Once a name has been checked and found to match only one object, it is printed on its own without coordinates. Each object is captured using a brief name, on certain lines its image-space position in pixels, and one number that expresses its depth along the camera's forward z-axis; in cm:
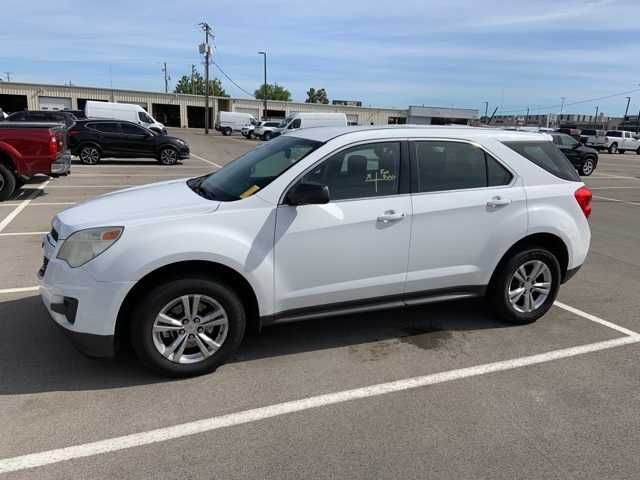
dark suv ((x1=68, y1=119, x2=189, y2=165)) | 1777
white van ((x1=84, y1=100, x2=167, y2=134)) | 2986
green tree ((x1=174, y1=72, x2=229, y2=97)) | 10541
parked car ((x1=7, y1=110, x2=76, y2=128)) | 2557
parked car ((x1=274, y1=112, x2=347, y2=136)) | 3638
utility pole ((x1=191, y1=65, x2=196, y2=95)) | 10749
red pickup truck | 977
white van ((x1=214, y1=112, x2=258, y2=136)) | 5388
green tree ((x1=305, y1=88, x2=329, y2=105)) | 12731
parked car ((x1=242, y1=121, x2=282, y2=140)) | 4520
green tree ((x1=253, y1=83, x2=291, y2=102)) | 11219
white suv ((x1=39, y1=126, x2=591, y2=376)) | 334
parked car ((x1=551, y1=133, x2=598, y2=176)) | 2042
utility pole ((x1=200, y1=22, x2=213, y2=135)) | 5244
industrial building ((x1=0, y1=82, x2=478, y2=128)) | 5906
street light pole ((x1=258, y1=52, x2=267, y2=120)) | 6288
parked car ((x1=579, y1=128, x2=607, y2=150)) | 4030
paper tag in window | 368
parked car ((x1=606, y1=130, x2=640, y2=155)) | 4238
